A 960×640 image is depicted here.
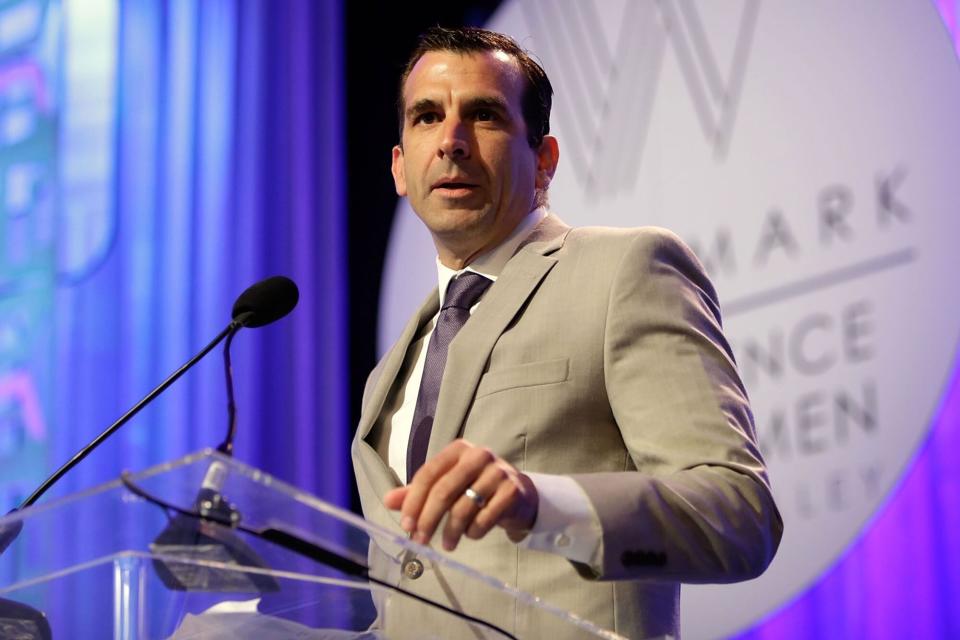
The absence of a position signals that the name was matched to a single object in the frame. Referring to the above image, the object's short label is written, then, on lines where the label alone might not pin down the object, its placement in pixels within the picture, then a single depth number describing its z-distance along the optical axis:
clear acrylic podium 3.05
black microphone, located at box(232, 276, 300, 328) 3.57
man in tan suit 3.26
